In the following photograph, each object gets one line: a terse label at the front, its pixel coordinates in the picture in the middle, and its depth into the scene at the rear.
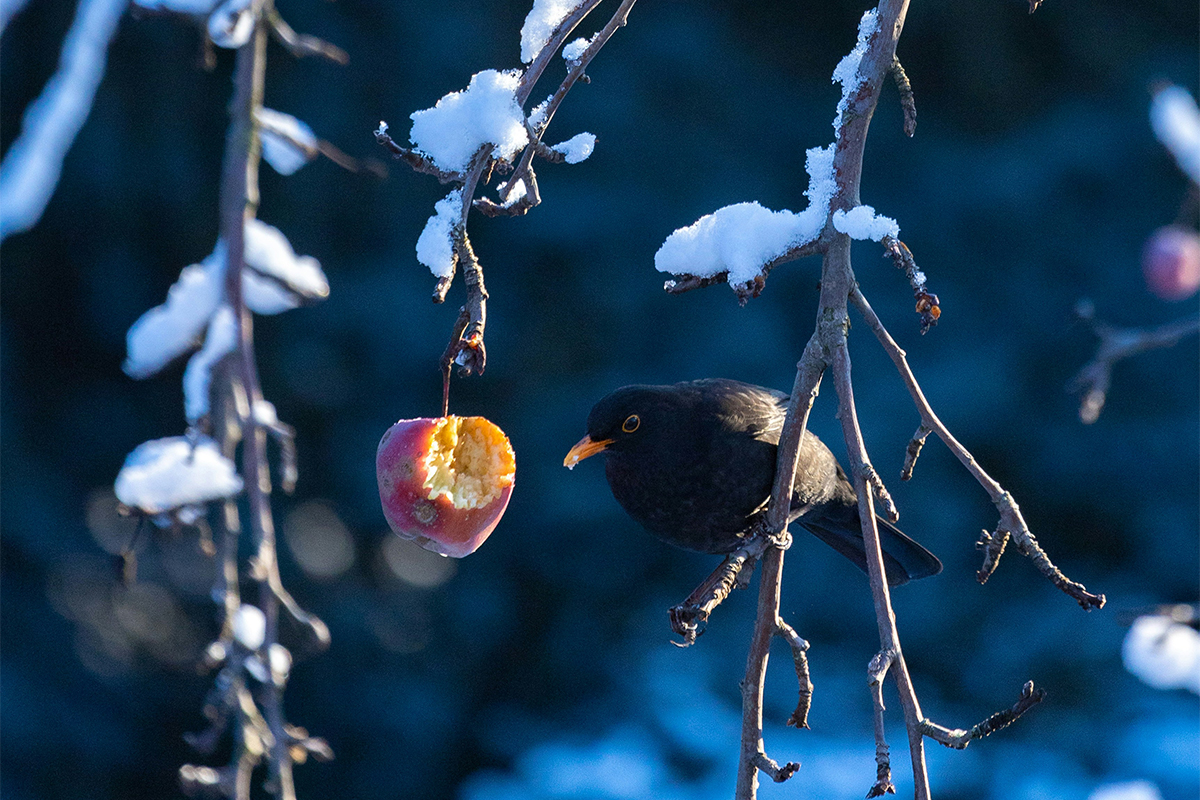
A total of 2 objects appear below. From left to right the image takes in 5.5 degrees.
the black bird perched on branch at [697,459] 6.15
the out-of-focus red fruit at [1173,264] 6.39
